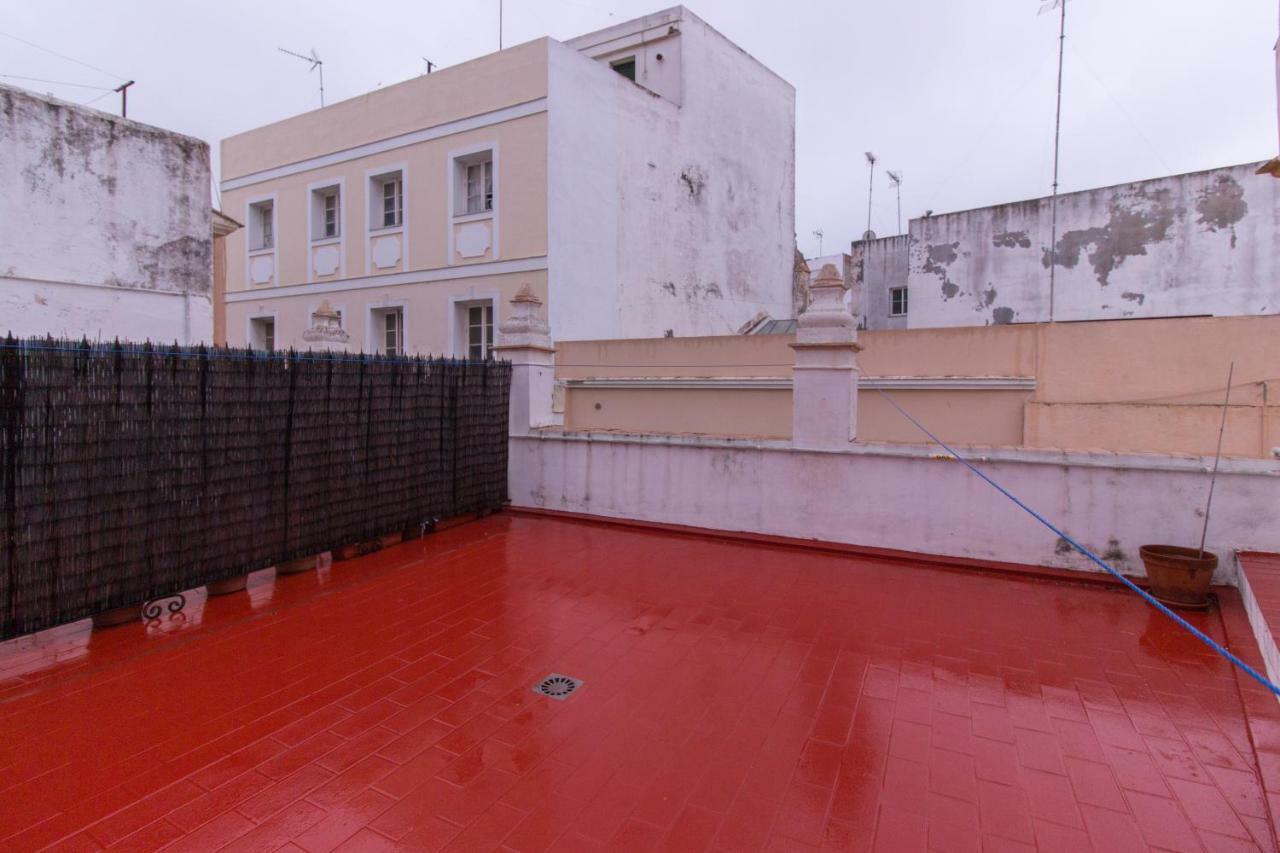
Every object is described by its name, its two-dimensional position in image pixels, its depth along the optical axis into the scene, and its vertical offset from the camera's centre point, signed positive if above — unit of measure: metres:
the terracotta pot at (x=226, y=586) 4.97 -1.46
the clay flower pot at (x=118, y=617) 4.31 -1.47
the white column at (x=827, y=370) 6.15 +0.23
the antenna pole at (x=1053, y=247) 15.38 +3.40
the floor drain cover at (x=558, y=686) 3.51 -1.56
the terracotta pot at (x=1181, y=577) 4.59 -1.23
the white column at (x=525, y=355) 7.88 +0.43
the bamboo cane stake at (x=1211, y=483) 4.94 -0.62
